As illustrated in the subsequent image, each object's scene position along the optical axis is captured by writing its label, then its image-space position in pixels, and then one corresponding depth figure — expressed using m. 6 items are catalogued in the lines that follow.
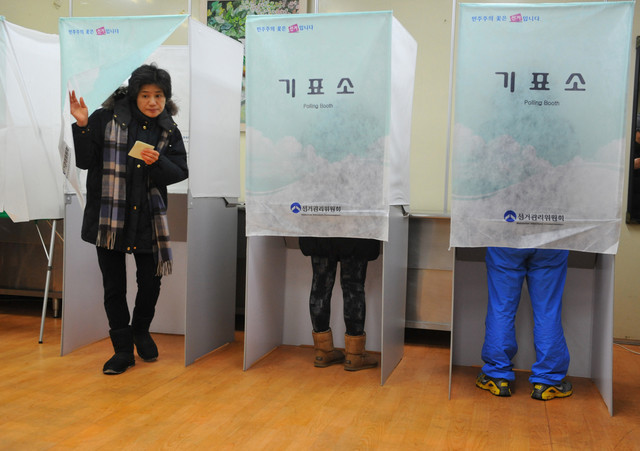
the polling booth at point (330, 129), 2.76
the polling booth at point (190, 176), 2.95
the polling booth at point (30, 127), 3.42
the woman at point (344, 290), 3.07
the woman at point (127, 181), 2.91
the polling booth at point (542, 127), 2.50
